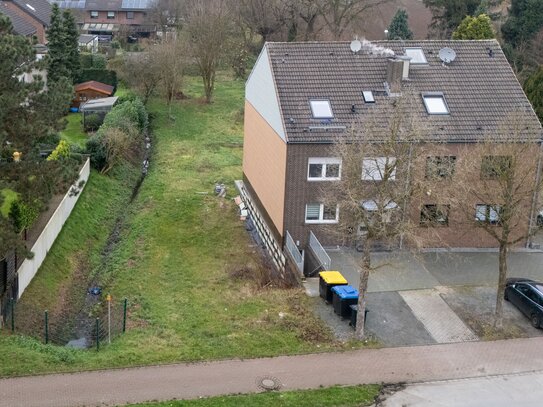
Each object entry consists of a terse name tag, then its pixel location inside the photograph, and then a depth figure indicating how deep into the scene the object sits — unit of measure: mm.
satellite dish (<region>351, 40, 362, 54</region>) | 30109
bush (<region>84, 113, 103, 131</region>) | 46031
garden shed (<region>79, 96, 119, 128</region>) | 46750
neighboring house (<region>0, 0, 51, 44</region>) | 61697
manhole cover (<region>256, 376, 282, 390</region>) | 18578
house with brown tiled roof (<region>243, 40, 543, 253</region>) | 27812
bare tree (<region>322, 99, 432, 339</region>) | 21656
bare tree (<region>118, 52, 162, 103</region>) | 53188
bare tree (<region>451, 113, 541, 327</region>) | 22000
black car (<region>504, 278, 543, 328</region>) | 22844
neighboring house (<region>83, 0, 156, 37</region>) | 90375
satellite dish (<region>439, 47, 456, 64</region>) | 30531
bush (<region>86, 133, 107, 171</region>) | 38562
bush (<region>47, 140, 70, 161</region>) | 33812
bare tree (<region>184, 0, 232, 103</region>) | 57688
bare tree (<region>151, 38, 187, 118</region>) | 52688
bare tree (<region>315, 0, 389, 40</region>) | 66188
